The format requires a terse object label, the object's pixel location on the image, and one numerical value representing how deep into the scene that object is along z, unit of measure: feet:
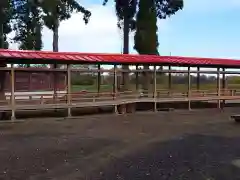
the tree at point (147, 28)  62.23
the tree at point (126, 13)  64.78
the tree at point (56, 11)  64.00
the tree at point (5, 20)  63.73
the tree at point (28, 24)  69.51
